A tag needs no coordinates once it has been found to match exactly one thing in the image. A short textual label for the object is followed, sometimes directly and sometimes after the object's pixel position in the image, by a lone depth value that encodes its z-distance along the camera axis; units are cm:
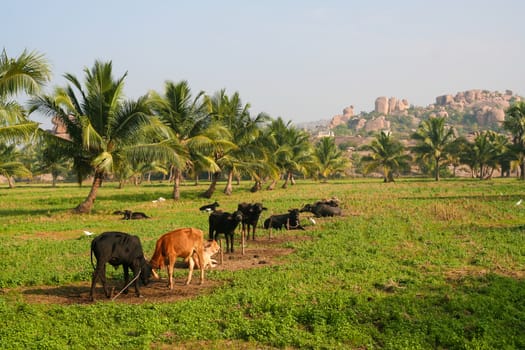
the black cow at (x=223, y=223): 1303
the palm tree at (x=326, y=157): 5754
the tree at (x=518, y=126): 4922
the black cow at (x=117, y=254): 877
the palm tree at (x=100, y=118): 2270
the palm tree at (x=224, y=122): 3278
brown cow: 990
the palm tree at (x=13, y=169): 3803
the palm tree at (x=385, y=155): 5762
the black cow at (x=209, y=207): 2353
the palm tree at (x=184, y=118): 3020
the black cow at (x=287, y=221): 1791
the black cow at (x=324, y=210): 2152
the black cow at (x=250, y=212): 1436
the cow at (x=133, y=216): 2120
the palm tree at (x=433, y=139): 5741
